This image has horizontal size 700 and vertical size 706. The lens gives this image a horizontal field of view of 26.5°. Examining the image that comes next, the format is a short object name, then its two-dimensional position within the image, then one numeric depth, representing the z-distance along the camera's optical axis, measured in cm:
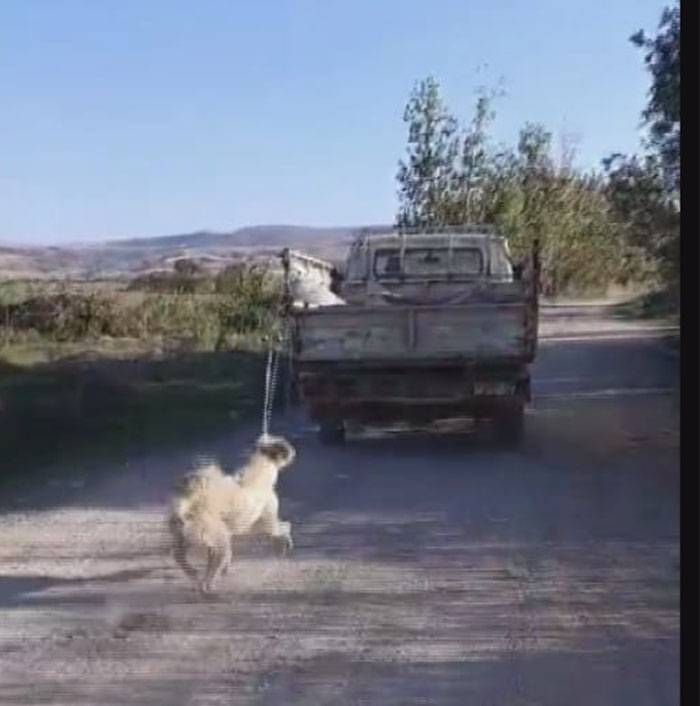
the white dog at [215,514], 381
